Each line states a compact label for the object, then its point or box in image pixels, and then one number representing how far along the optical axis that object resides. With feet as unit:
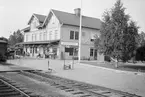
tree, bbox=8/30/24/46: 280.18
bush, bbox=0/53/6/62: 72.43
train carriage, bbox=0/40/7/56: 74.04
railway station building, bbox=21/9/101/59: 106.22
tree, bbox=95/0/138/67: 60.90
